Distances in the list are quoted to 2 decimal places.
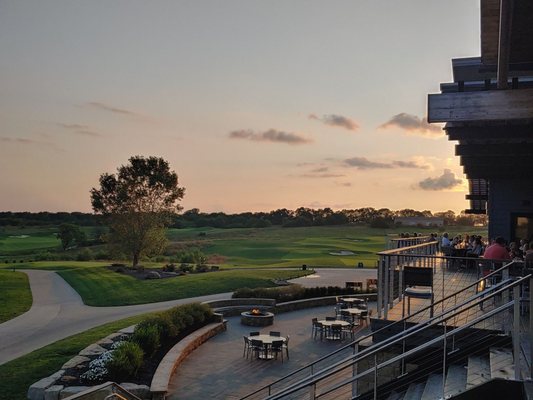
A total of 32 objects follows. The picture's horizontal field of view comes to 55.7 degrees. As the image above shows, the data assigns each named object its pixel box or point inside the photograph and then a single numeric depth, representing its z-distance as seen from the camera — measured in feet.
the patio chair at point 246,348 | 45.45
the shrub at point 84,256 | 169.84
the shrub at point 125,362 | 35.63
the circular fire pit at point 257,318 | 61.05
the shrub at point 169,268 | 120.09
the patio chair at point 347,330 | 52.16
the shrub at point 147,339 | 42.75
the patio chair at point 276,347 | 43.88
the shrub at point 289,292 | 75.51
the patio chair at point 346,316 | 59.49
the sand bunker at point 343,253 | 194.55
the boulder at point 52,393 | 32.19
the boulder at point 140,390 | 32.99
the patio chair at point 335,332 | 51.12
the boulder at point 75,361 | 37.55
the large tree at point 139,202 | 130.21
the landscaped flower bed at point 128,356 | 34.73
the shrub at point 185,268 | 120.67
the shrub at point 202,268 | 120.98
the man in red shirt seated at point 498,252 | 34.42
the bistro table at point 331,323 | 51.08
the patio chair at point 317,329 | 51.98
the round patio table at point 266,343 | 43.72
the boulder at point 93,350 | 40.85
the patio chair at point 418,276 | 29.17
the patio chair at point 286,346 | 45.37
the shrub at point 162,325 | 47.19
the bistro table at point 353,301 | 66.49
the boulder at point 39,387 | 33.24
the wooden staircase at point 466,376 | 19.40
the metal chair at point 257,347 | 43.78
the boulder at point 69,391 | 31.89
